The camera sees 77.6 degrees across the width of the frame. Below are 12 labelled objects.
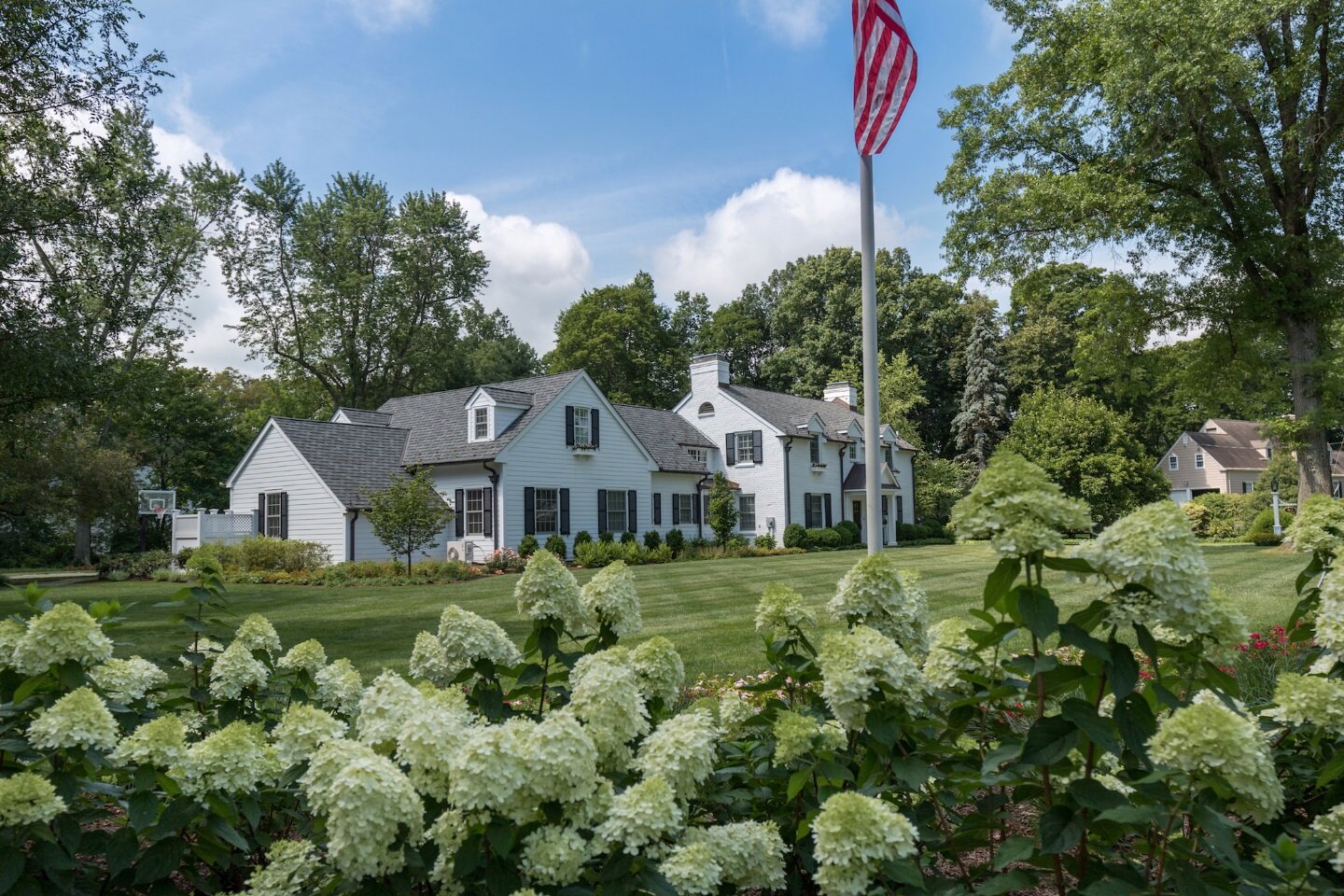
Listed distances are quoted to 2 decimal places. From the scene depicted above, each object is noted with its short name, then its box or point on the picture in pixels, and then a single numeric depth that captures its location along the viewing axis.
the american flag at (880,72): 8.10
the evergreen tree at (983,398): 44.91
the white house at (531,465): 23.69
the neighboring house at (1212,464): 51.69
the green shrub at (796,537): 30.80
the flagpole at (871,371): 7.54
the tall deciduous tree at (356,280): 36.56
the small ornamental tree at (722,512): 29.14
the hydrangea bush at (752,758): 1.90
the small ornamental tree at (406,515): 19.81
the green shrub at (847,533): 32.94
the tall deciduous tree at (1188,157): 15.96
